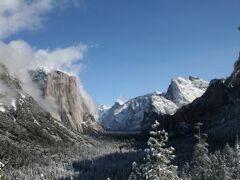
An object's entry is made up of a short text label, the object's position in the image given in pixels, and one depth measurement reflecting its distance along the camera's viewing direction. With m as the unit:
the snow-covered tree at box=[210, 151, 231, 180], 68.20
